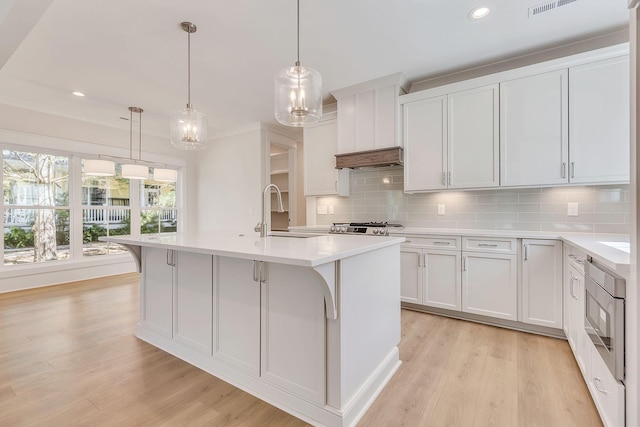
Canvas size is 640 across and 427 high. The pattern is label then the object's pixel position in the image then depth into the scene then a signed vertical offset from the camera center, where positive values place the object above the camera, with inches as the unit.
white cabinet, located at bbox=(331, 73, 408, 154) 134.4 +47.7
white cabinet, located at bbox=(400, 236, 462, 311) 115.5 -24.8
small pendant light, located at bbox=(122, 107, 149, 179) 150.6 +21.5
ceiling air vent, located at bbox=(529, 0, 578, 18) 87.5 +63.4
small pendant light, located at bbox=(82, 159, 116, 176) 142.5 +22.4
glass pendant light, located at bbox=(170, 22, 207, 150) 110.0 +32.7
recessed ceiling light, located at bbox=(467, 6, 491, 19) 89.0 +62.7
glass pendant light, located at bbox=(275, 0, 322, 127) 80.3 +33.8
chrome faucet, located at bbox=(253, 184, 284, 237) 86.3 -4.2
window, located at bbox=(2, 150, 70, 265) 162.9 +3.3
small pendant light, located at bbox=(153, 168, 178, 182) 167.0 +21.6
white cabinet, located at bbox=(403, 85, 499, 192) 115.7 +30.5
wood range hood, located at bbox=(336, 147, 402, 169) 134.5 +26.1
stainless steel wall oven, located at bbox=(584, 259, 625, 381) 51.1 -20.1
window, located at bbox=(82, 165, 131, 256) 191.9 +0.9
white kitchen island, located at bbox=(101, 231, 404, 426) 59.1 -25.0
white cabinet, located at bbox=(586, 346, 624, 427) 50.8 -35.4
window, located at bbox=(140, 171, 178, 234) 219.9 +4.1
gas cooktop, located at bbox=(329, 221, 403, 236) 134.5 -7.2
